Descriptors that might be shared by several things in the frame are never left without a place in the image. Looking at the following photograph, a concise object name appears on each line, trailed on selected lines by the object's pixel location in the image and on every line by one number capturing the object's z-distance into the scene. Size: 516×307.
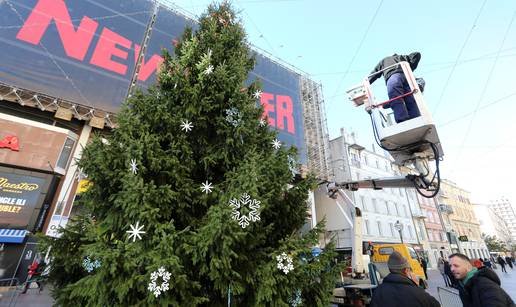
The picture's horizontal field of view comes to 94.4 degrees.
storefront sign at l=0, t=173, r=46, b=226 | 11.21
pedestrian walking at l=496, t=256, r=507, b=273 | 19.38
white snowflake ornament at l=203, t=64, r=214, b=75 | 3.86
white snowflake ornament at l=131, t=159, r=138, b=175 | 2.91
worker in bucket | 3.30
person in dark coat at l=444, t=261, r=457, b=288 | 10.39
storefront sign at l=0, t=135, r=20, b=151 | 11.66
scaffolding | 23.66
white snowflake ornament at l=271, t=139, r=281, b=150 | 4.23
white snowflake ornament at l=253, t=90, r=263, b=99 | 4.71
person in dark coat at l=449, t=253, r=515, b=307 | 2.58
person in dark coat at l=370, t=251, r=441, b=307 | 2.35
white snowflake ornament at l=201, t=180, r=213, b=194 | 3.40
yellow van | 10.94
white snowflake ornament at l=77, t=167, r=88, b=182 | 3.35
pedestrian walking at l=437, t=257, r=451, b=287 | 12.54
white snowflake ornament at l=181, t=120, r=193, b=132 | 3.64
